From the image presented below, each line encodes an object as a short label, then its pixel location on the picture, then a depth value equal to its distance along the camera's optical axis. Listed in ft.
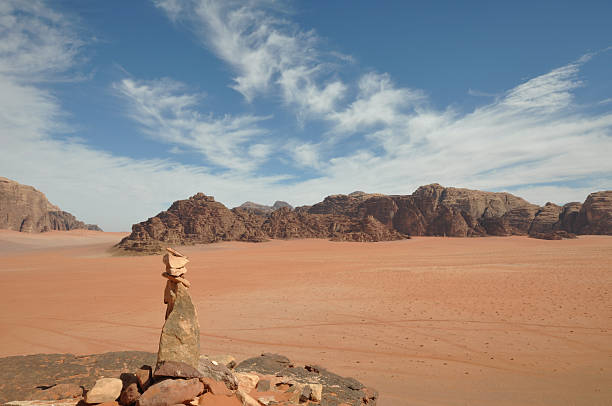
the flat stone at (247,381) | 15.08
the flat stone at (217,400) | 11.63
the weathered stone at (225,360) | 17.16
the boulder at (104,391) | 12.28
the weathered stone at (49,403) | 12.24
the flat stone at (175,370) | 12.41
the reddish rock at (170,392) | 11.23
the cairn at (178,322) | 13.43
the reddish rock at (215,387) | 12.38
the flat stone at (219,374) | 13.89
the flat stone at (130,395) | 11.99
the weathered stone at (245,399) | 12.25
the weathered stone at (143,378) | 12.57
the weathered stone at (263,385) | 15.45
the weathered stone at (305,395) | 14.42
